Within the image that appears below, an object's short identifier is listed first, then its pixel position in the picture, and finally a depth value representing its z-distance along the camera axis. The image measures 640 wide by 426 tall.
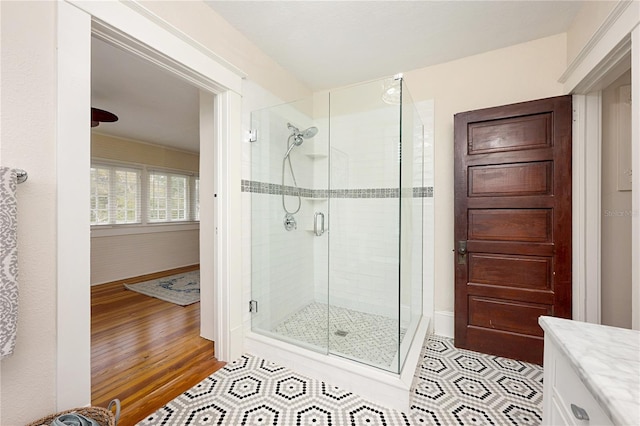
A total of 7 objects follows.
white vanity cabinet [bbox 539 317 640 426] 0.60
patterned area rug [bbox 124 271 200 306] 3.35
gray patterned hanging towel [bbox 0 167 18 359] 0.94
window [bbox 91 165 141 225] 4.11
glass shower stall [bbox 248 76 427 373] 2.01
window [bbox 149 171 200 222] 4.90
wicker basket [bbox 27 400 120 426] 1.09
